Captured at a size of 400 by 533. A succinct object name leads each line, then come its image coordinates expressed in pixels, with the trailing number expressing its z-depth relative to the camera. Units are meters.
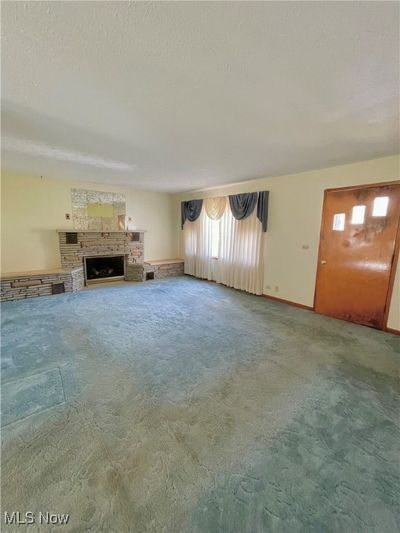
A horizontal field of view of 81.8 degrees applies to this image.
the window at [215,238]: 5.82
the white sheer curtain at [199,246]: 6.04
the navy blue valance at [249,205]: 4.59
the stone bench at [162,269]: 6.26
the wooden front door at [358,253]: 3.23
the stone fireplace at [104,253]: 5.29
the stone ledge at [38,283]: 4.35
